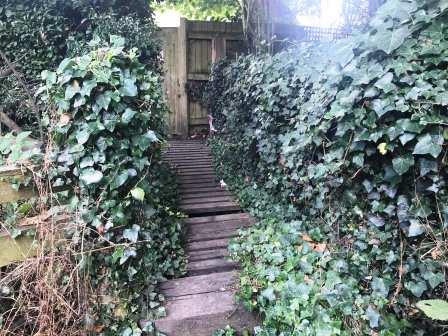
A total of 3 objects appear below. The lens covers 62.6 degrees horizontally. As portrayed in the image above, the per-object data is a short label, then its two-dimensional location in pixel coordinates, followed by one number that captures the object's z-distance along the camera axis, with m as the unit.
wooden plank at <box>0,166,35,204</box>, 2.23
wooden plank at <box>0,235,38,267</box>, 2.27
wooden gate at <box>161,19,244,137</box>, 7.92
